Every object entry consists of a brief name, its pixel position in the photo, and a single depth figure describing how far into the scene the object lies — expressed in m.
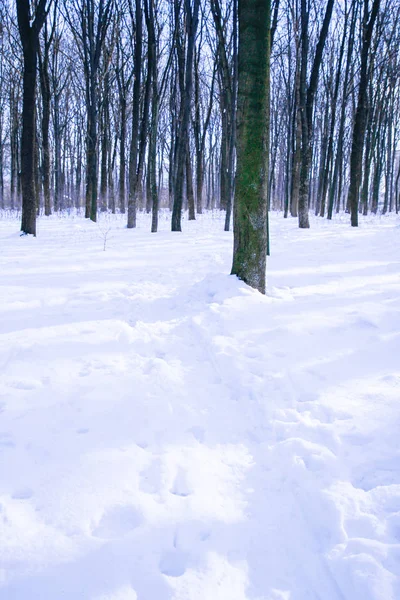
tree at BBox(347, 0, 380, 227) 12.79
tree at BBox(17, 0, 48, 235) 9.20
